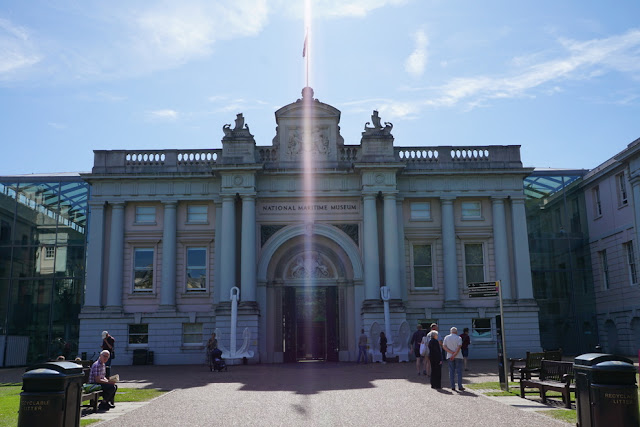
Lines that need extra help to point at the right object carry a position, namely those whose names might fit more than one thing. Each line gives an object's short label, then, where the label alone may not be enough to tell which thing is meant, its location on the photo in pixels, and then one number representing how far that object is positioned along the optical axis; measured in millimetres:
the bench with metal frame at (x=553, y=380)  13016
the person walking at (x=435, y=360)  17047
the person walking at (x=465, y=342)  23422
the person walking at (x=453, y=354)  16609
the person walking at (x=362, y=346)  27688
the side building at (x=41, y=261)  34344
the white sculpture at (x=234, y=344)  28531
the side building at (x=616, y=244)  31547
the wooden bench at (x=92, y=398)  13031
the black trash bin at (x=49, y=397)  9016
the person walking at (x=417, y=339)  22703
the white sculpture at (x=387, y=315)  28875
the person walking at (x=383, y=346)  27641
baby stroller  24297
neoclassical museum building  31234
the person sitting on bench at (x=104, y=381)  13883
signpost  16928
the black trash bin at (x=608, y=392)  8922
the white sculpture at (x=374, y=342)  28703
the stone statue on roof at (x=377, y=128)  32094
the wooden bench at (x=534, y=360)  15312
